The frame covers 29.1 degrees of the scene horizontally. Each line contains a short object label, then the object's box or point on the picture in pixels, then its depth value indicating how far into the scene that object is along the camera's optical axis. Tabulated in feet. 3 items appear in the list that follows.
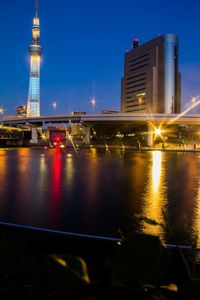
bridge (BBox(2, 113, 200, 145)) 334.83
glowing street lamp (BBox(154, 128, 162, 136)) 369.30
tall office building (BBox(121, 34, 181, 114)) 621.72
